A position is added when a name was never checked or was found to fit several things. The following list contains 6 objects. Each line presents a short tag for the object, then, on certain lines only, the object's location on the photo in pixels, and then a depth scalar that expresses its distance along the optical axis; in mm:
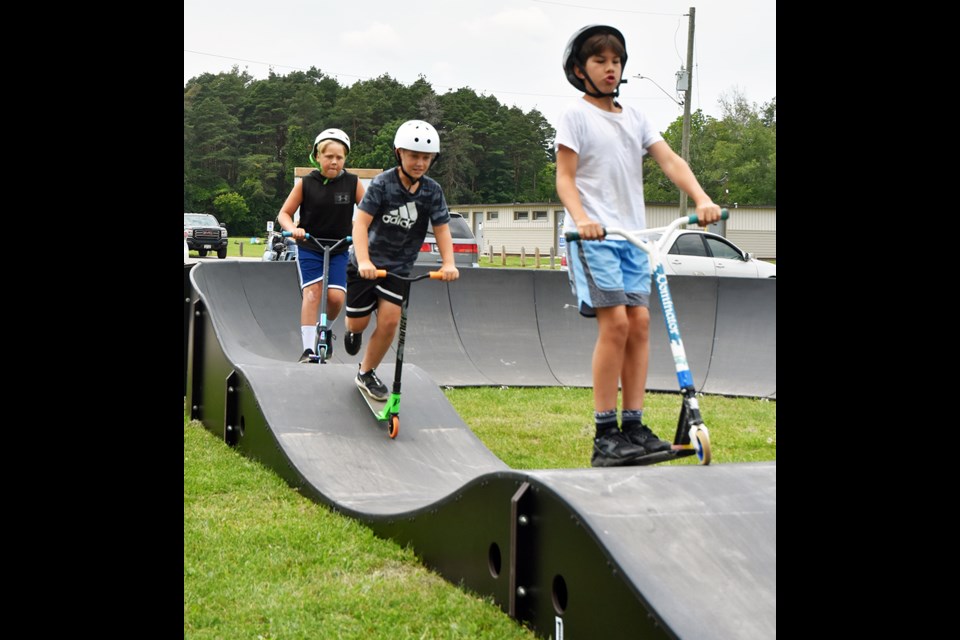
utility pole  30391
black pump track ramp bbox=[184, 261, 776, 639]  2943
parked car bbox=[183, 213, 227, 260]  41250
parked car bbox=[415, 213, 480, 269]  20094
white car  18562
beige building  58000
